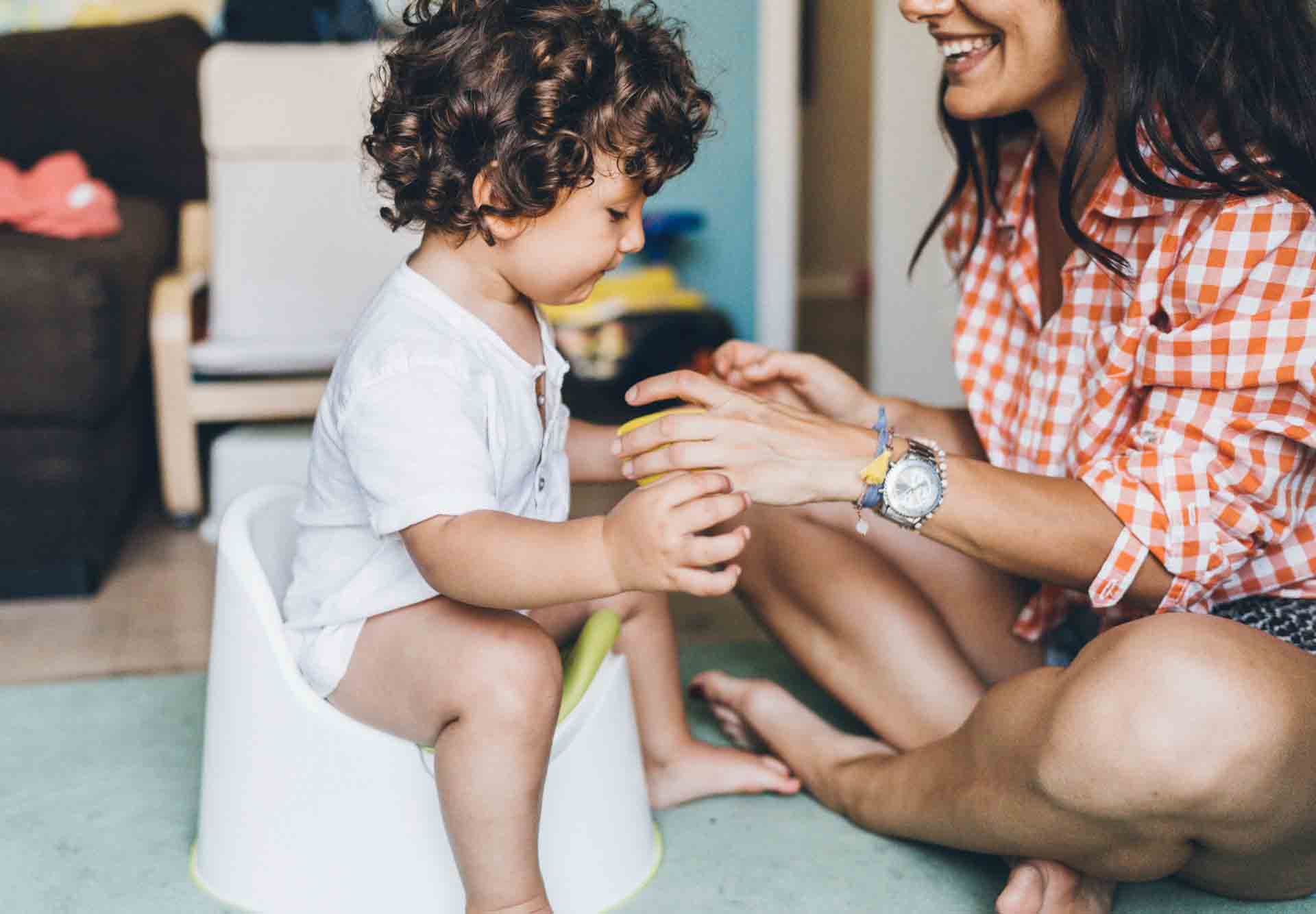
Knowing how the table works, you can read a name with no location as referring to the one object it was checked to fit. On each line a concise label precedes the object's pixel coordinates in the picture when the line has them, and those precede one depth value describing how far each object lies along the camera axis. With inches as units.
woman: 35.7
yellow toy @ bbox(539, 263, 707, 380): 106.5
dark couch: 71.2
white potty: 39.8
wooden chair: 86.7
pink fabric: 81.6
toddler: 34.9
